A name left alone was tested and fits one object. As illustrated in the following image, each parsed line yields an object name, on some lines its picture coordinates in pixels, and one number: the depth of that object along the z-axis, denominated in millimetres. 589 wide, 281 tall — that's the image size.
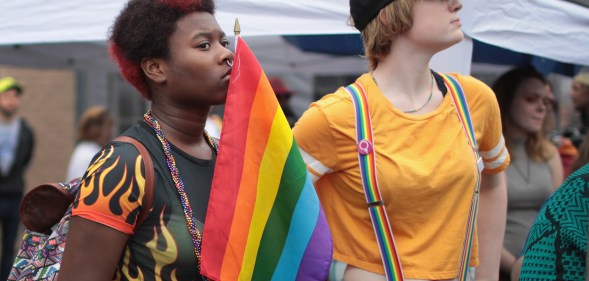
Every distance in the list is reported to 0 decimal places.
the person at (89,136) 7910
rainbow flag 2432
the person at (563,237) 2025
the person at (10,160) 8742
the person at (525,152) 4793
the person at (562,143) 5238
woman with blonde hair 2900
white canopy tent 3750
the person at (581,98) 6695
